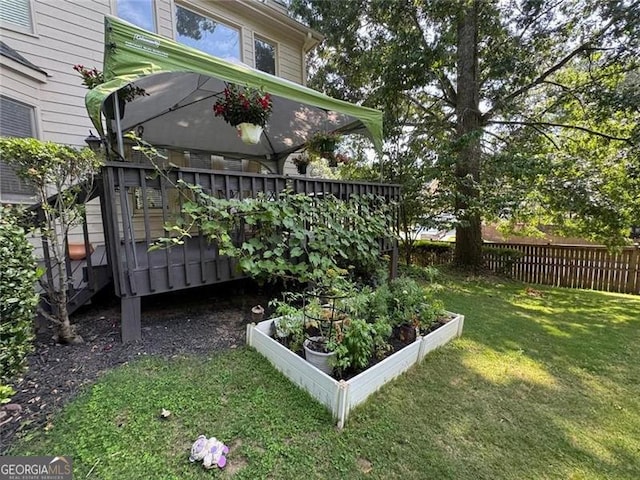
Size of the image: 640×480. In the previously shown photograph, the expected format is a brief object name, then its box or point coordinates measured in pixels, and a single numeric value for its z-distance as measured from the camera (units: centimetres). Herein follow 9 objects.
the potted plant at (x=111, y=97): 295
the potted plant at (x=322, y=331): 212
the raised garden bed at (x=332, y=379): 183
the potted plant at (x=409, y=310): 269
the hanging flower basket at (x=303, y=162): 553
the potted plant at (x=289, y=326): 242
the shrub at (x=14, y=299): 162
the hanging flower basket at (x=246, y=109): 324
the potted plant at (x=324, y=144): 467
